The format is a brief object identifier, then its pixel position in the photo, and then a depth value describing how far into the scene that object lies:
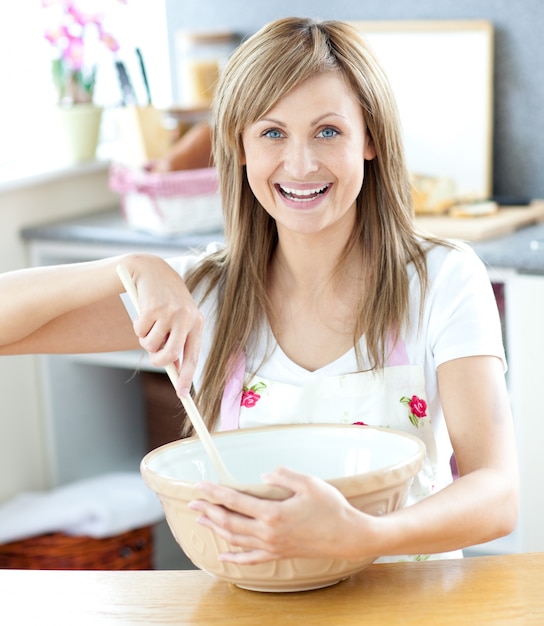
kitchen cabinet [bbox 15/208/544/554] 2.13
